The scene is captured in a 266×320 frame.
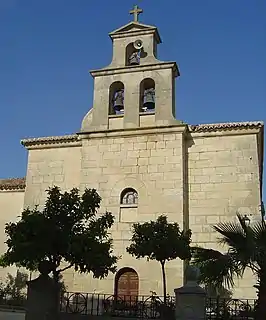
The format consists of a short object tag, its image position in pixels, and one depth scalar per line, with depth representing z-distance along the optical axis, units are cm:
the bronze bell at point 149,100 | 2027
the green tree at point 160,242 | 1426
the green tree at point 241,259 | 995
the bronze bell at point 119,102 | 2058
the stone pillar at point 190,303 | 1040
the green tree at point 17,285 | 1853
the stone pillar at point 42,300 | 1130
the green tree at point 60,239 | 1147
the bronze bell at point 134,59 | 2108
